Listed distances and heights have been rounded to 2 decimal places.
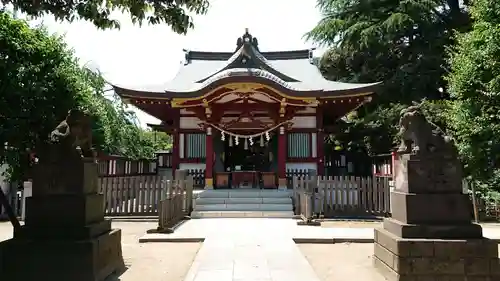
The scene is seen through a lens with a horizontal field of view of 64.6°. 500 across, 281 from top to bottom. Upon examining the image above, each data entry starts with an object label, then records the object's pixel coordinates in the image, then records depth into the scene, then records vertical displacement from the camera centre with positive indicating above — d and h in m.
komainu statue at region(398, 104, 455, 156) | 5.05 +0.42
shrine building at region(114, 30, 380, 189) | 14.55 +2.37
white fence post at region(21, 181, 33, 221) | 11.37 -0.55
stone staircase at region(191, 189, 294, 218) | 12.01 -1.11
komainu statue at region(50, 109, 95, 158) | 4.97 +0.46
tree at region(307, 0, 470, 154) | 18.30 +6.14
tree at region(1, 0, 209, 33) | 4.29 +1.76
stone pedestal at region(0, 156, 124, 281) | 4.54 -0.78
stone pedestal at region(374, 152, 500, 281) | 4.65 -0.76
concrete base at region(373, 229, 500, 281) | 4.64 -1.06
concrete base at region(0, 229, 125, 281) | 4.53 -1.03
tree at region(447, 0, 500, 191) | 9.20 +1.92
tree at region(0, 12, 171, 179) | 7.18 +1.63
